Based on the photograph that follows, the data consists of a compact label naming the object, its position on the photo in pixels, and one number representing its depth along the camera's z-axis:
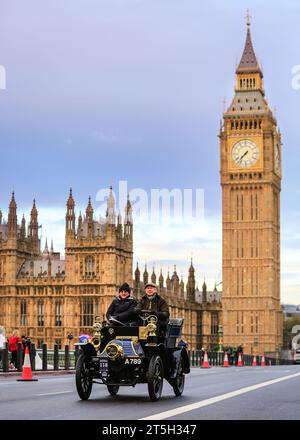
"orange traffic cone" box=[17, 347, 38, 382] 24.55
